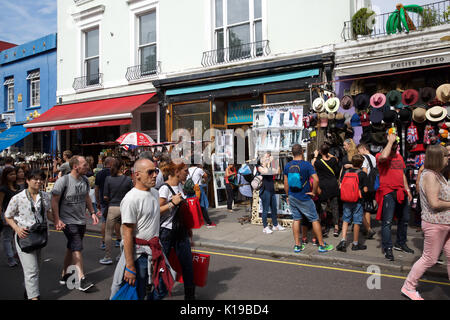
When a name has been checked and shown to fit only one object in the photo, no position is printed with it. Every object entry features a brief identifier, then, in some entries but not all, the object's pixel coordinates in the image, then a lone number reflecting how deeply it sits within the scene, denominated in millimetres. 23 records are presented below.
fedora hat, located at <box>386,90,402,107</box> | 8867
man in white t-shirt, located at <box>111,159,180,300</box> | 3242
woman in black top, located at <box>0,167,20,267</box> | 6060
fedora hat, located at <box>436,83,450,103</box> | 7789
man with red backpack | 6660
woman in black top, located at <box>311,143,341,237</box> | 7605
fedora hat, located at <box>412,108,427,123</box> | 8266
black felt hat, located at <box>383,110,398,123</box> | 8673
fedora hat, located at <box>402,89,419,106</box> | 8355
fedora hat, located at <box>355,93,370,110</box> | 9492
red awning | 13437
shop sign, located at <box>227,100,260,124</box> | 12219
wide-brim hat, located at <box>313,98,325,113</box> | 9383
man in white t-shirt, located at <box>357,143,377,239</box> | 7469
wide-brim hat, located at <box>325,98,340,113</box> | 9273
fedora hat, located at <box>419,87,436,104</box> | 8461
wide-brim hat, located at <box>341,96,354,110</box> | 9406
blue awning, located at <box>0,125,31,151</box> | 16922
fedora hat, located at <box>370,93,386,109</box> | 8875
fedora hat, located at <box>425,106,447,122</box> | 8016
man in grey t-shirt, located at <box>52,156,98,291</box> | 5090
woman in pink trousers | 4238
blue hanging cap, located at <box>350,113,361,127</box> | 9508
